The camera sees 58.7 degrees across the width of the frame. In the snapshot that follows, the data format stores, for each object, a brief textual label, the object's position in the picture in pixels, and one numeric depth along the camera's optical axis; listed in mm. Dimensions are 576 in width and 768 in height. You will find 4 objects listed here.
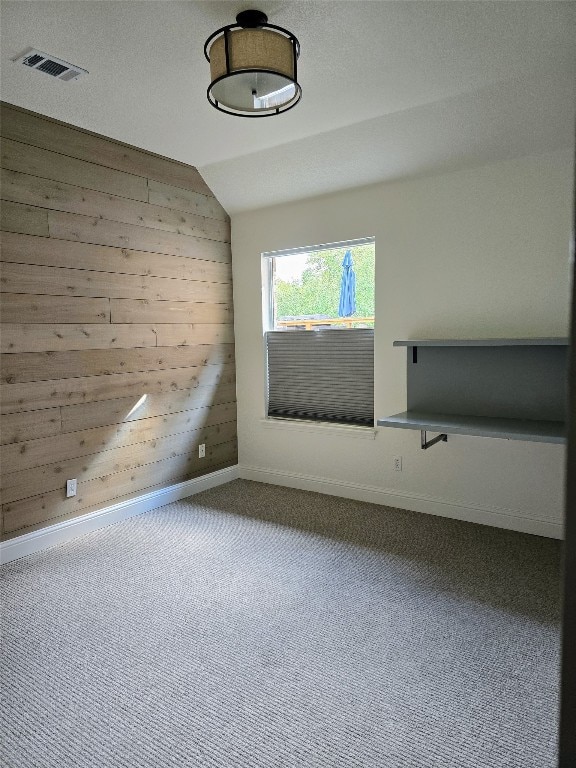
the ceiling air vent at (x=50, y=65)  2350
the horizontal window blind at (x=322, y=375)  3900
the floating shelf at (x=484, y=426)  2652
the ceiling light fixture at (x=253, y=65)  1974
